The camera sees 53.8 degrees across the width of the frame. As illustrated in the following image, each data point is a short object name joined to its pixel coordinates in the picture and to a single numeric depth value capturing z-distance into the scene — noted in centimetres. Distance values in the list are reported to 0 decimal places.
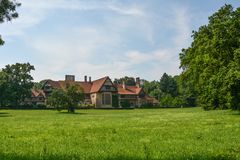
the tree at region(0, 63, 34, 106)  5529
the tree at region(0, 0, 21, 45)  783
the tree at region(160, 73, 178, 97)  8616
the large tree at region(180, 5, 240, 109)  2336
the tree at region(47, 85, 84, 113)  4138
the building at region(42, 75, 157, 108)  6462
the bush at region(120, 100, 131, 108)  6584
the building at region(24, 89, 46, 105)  7125
